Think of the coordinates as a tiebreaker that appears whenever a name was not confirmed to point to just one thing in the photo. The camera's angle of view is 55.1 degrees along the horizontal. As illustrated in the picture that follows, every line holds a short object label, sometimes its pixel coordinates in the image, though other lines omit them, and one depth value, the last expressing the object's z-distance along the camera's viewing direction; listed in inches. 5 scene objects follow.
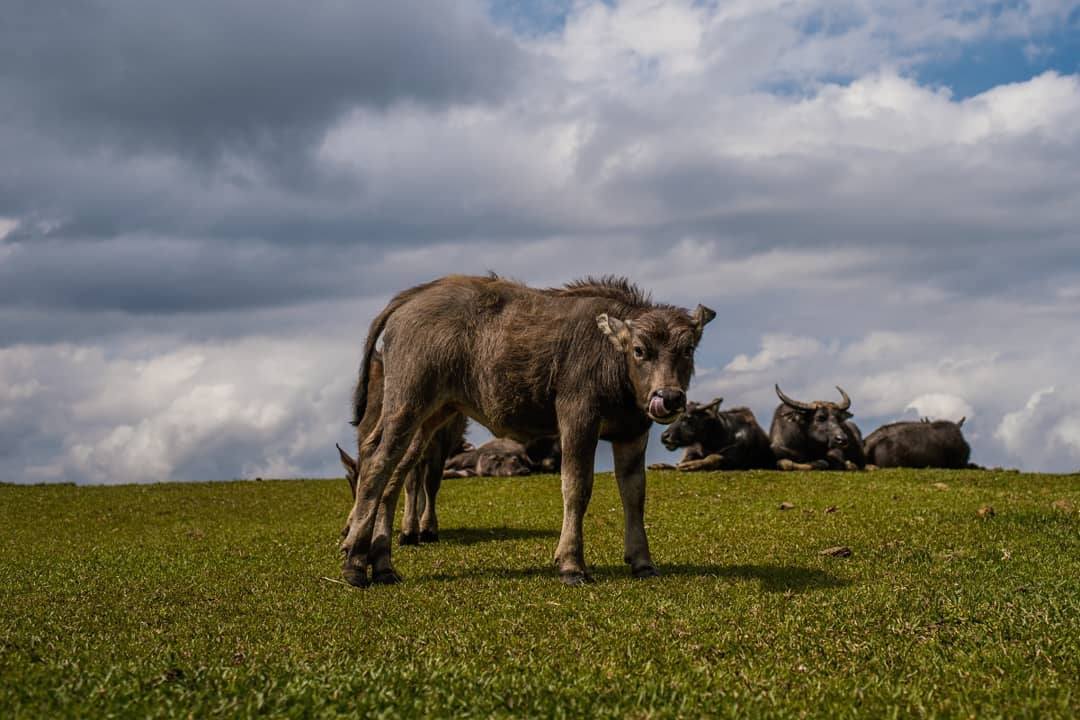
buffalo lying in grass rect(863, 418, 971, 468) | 1173.1
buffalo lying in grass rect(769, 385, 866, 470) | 1104.2
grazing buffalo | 582.5
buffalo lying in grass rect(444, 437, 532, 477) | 1088.8
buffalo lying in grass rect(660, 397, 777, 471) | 1094.4
